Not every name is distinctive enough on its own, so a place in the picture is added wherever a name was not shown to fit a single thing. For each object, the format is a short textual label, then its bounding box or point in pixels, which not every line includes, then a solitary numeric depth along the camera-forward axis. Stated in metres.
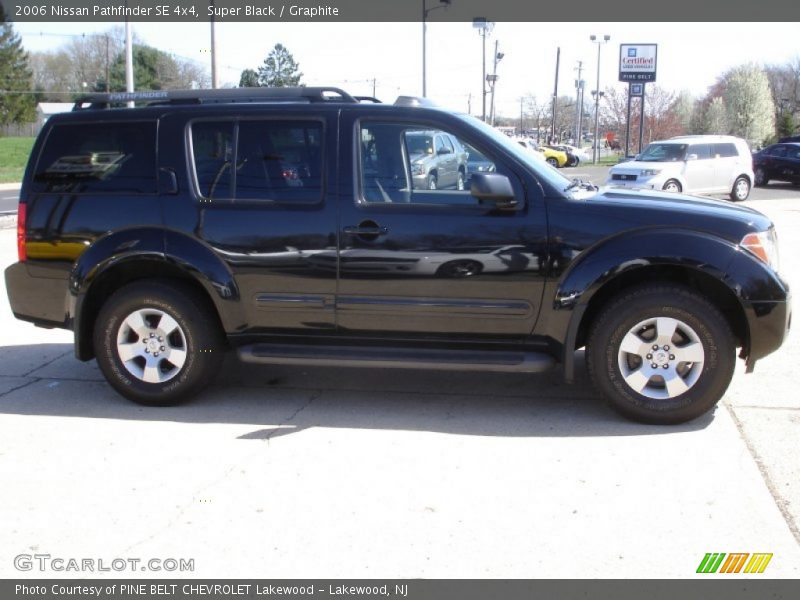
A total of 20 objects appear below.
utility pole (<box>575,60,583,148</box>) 65.69
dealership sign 38.97
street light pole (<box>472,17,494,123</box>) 38.22
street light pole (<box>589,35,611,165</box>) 58.56
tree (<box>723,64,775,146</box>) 65.12
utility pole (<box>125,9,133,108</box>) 26.27
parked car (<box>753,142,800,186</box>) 28.81
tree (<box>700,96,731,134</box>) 65.88
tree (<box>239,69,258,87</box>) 56.91
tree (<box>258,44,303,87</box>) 74.26
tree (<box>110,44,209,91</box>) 69.62
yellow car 47.23
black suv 4.89
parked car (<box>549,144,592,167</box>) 51.06
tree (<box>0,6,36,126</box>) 74.69
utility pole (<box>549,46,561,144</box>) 68.11
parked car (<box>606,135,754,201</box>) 21.66
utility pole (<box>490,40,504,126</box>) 52.67
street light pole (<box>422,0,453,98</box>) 33.66
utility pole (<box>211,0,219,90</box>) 26.81
